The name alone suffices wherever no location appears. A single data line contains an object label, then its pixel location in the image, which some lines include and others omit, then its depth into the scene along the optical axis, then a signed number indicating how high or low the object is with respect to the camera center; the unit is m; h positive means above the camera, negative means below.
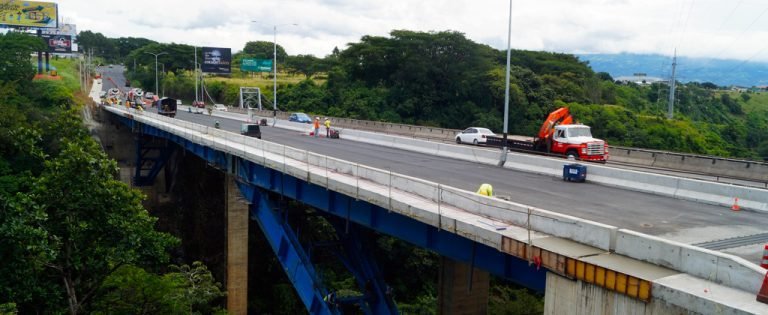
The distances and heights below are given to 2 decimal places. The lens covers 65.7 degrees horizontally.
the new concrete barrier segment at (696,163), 27.61 -2.65
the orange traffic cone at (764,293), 6.84 -2.06
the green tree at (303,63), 119.19 +7.18
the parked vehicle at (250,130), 32.56 -1.85
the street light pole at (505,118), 23.56 -0.52
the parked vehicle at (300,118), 58.34 -1.97
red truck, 31.20 -1.82
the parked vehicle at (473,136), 45.12 -2.41
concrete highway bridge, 7.93 -2.34
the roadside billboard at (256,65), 98.88 +5.29
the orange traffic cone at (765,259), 7.97 -1.95
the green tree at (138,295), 19.88 -6.89
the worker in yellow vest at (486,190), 13.41 -1.94
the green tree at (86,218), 17.66 -3.88
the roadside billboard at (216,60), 101.88 +5.95
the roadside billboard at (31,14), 95.25 +12.09
